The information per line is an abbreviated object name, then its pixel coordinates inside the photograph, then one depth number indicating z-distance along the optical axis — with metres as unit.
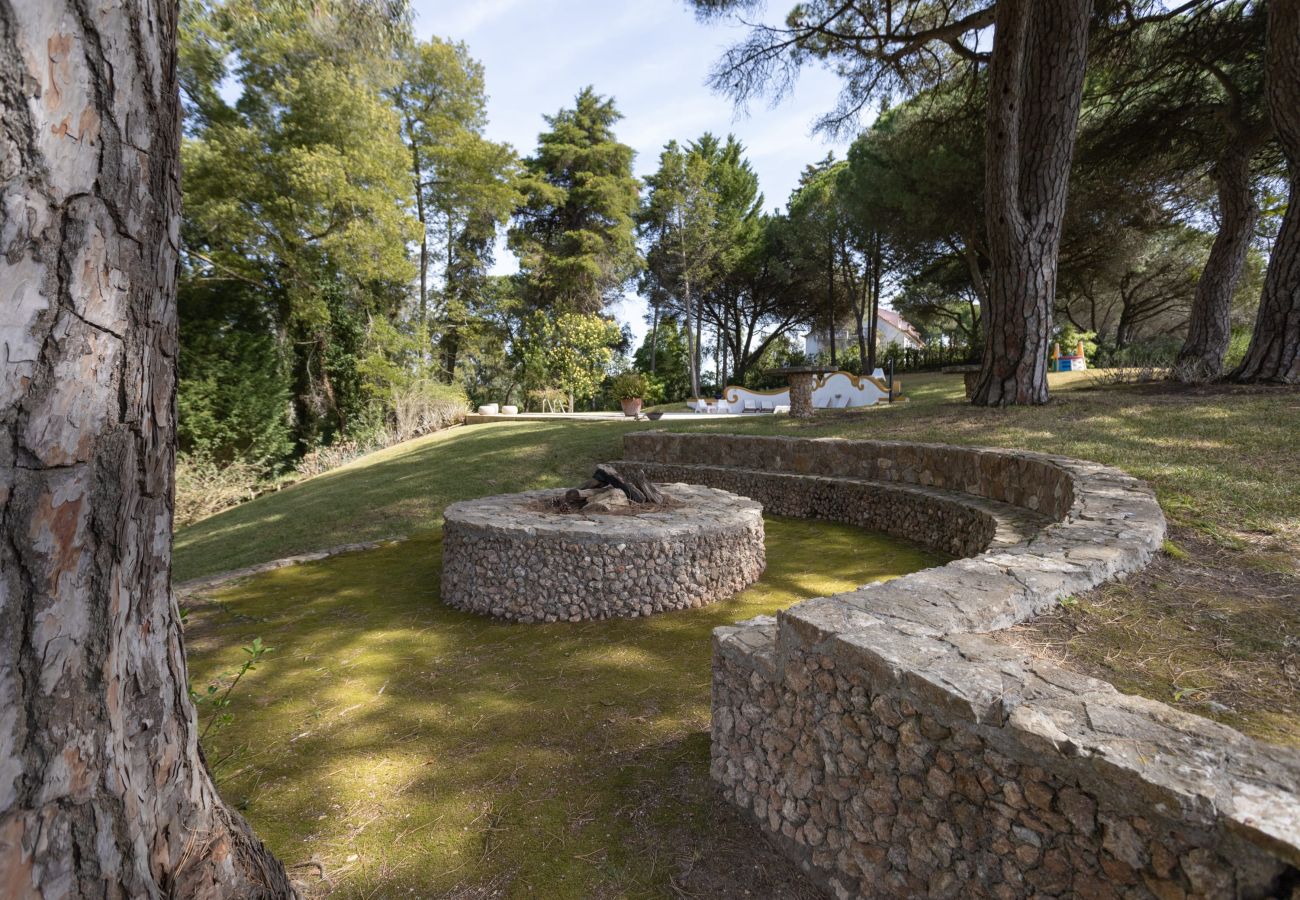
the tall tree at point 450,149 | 20.03
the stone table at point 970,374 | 9.60
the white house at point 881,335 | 34.75
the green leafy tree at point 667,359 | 29.70
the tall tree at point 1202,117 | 9.40
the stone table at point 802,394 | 10.88
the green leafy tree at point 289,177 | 12.66
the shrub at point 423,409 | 16.95
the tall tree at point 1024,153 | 7.74
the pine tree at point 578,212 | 25.28
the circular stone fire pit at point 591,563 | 4.62
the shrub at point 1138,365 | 10.41
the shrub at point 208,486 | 10.78
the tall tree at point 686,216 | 27.00
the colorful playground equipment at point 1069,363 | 19.05
